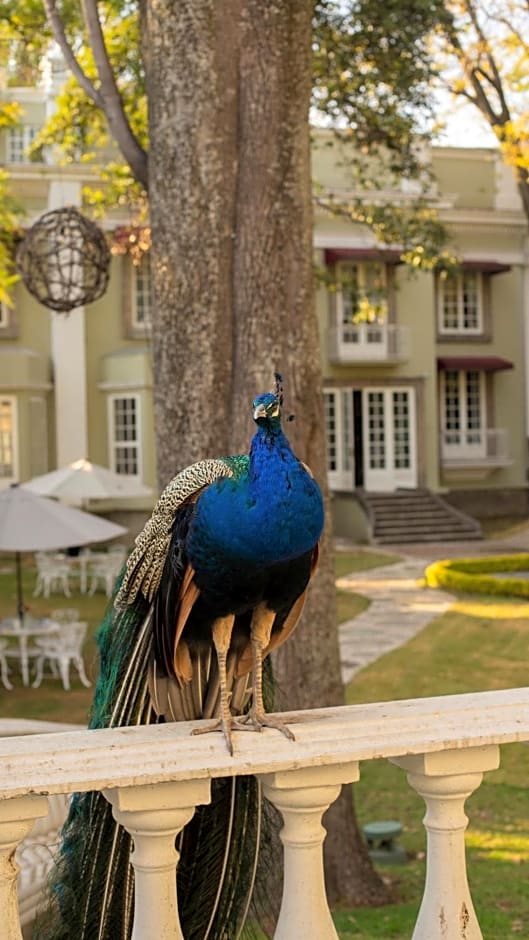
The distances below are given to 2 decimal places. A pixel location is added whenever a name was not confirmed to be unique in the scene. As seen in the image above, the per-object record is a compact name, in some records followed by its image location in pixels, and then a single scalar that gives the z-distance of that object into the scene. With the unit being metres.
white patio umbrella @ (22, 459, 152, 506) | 14.77
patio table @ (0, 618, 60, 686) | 10.27
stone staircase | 22.20
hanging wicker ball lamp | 9.39
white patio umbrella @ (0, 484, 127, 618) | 9.80
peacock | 2.25
